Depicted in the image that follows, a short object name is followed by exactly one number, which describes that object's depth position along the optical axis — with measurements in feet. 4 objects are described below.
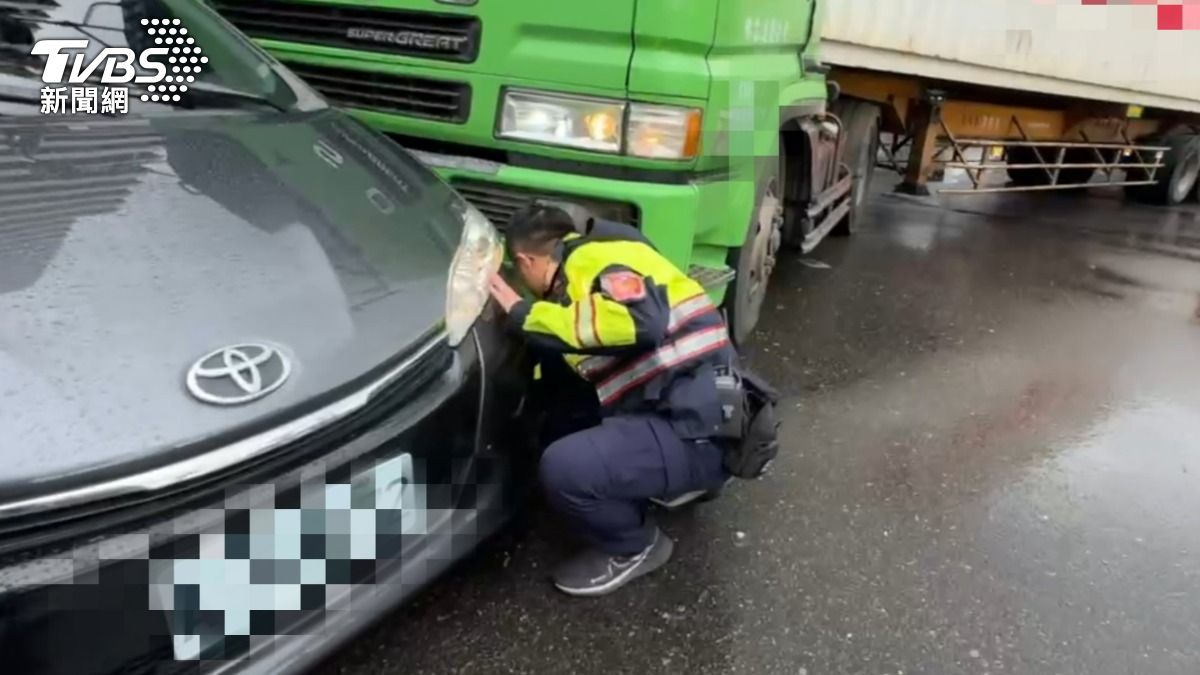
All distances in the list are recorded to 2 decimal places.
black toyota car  4.55
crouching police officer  7.41
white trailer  19.27
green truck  10.00
